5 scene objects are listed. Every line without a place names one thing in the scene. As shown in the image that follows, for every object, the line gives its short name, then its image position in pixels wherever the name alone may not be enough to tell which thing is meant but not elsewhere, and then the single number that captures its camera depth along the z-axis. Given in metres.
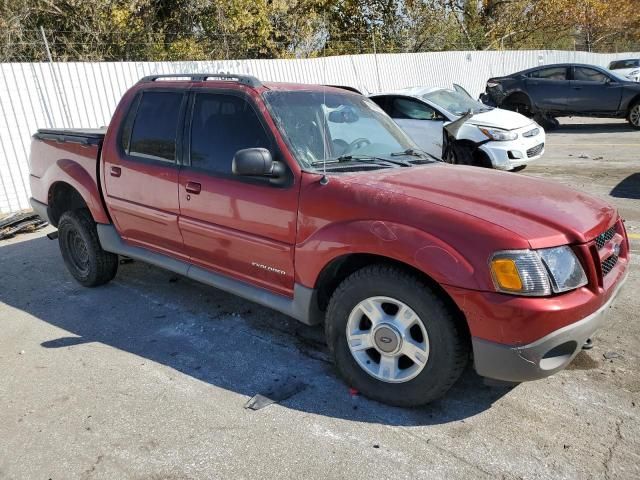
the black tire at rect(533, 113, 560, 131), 15.45
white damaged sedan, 8.96
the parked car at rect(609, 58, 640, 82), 20.95
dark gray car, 14.16
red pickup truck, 2.67
